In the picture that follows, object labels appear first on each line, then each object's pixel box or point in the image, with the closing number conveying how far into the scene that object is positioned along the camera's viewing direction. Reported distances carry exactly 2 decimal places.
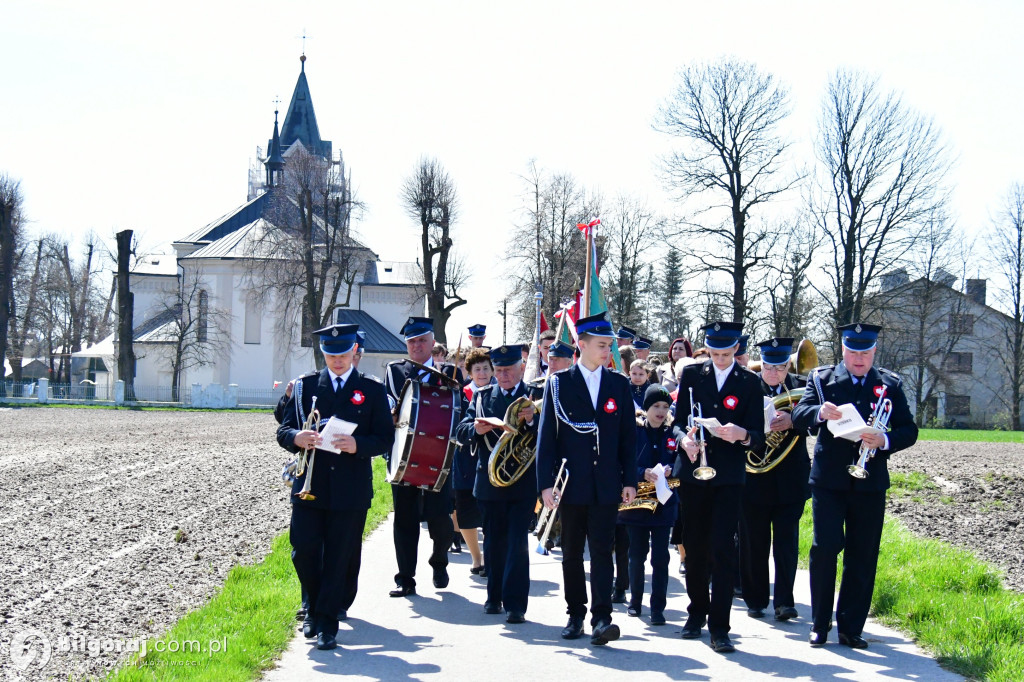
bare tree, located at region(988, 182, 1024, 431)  59.62
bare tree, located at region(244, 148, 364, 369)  60.41
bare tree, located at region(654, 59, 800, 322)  40.94
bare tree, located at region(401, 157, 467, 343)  53.56
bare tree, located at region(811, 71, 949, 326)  42.72
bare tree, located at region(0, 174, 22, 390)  58.06
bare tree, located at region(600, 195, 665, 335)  57.25
